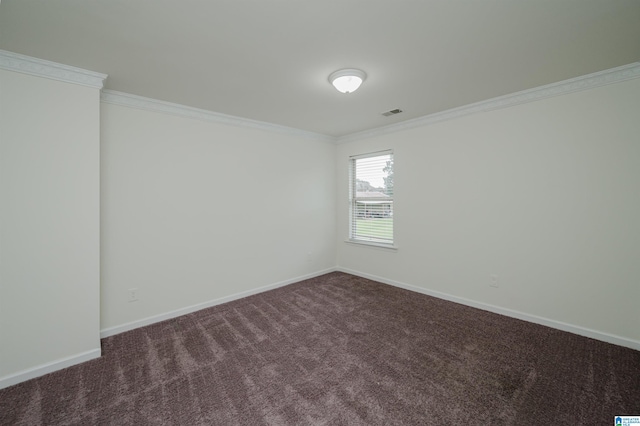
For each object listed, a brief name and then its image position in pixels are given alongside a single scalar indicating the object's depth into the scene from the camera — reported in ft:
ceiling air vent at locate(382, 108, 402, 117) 11.15
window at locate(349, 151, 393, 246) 13.91
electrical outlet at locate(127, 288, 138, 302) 9.23
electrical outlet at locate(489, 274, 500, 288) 10.25
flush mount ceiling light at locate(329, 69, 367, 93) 7.67
